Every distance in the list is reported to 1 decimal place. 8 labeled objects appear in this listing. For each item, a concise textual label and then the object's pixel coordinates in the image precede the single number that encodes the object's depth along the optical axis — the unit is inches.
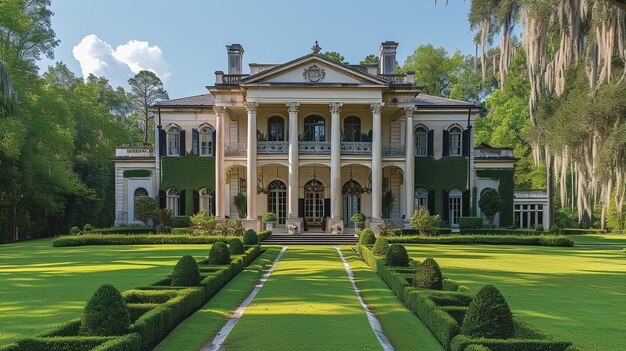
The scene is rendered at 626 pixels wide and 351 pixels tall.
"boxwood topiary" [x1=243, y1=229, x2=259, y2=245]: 906.1
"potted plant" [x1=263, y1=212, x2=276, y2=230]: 1248.2
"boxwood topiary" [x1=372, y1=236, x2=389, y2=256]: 731.4
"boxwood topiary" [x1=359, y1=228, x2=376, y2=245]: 905.5
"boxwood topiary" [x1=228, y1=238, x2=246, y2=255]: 734.5
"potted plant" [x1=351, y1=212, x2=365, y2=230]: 1264.5
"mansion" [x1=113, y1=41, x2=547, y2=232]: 1290.6
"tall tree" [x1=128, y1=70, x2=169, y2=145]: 2669.8
